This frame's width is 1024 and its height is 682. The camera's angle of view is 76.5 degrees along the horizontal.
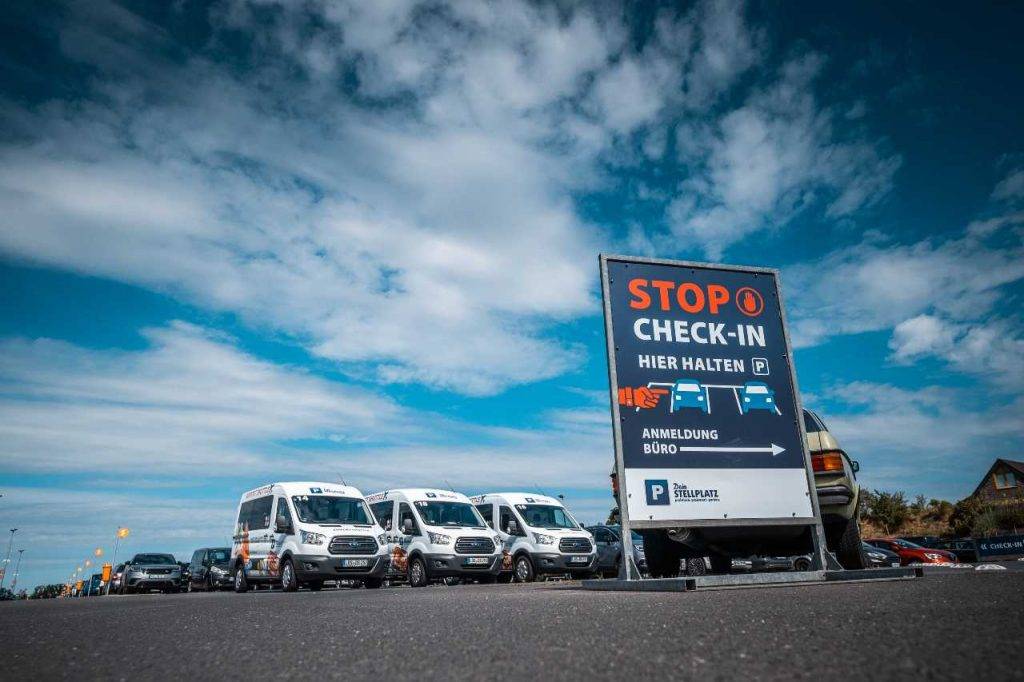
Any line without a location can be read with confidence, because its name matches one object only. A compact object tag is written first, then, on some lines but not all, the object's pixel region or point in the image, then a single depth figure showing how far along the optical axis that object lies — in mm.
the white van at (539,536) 15750
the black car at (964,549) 22703
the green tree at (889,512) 41531
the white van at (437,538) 15391
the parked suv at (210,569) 23859
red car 20000
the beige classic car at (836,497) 8070
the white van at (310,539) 14016
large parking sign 7520
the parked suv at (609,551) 19652
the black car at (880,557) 18650
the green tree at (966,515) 37212
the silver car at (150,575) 25406
